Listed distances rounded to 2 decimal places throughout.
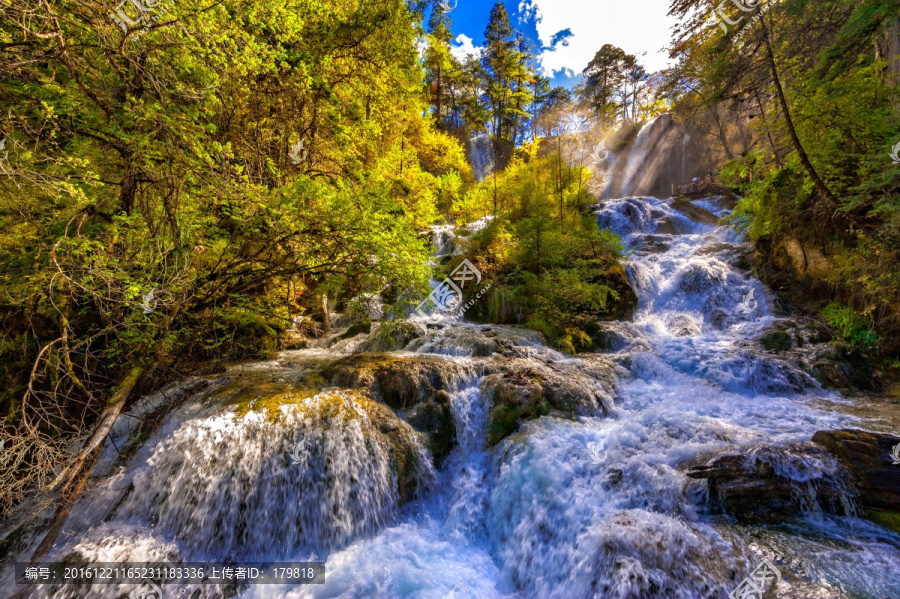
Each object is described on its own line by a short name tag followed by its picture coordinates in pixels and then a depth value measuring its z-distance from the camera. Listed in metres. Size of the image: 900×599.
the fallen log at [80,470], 3.28
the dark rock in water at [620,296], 11.02
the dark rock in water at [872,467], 3.47
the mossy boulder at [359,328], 9.58
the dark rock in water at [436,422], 5.47
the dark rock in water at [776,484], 3.66
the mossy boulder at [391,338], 8.77
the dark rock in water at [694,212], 18.16
